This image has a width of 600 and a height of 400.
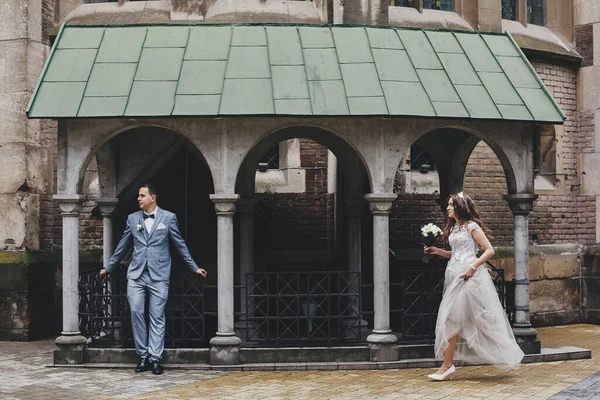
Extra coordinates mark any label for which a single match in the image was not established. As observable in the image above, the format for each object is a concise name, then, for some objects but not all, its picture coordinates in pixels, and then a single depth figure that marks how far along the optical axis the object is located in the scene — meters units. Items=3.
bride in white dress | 9.39
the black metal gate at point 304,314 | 10.45
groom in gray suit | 10.16
